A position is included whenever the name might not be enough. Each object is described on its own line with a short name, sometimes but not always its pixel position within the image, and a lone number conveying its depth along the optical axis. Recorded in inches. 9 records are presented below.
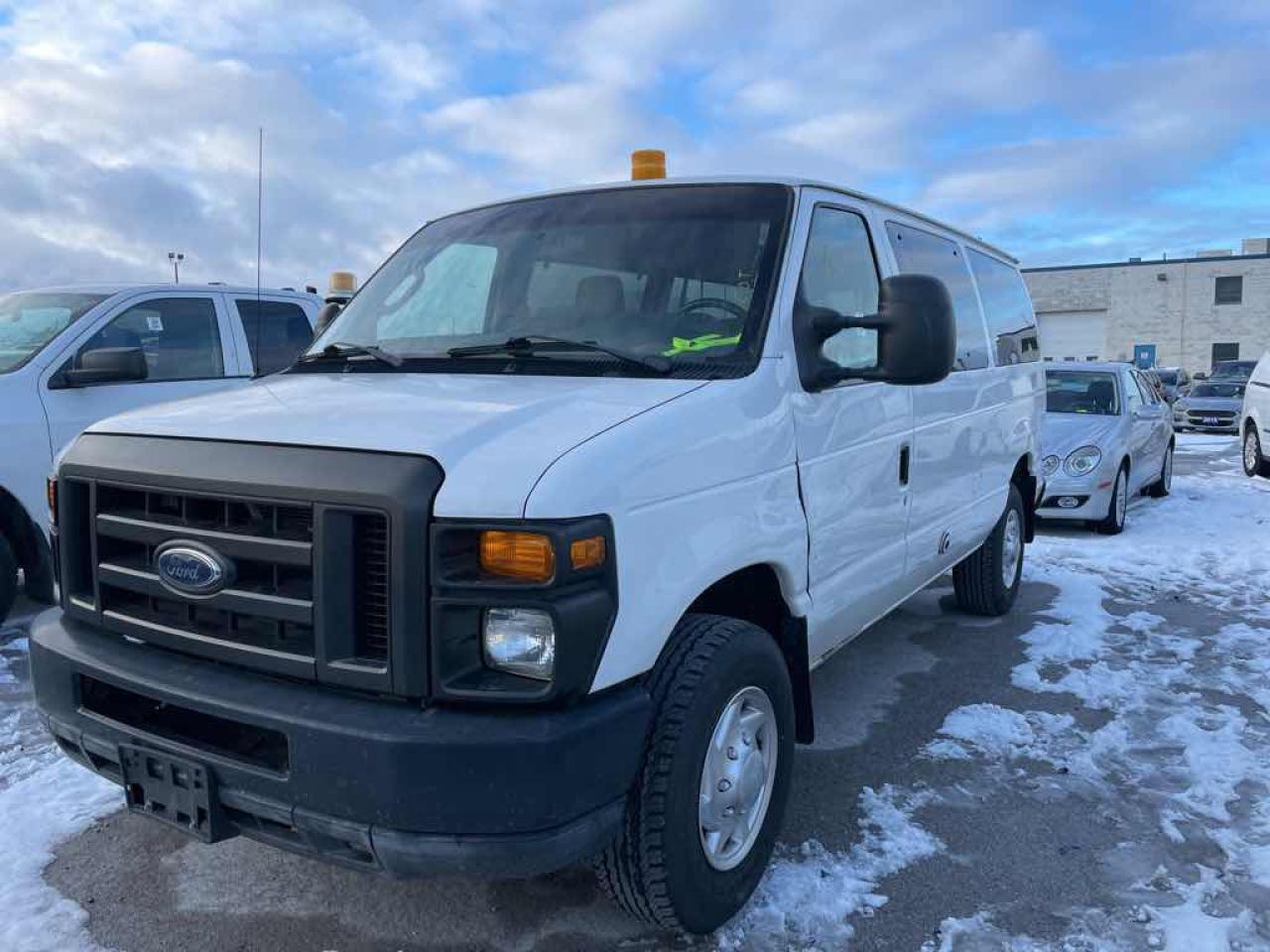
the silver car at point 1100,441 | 343.0
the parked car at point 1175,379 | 1192.2
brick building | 1915.6
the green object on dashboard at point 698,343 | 119.0
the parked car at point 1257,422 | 488.4
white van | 85.1
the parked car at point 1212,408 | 849.5
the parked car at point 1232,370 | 985.5
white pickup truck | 209.9
